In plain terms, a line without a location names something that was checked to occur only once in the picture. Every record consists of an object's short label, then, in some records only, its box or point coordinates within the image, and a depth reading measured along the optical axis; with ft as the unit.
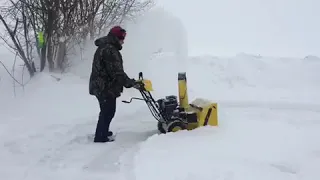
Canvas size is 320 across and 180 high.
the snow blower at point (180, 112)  19.47
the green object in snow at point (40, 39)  30.12
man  18.49
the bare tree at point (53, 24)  29.53
